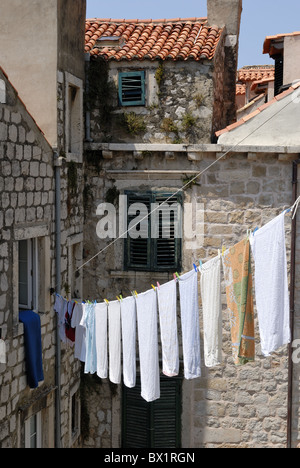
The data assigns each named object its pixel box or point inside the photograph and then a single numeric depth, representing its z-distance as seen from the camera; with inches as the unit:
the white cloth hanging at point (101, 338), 405.7
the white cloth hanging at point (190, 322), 368.2
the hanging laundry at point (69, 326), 416.0
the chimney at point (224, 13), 542.6
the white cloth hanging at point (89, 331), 409.7
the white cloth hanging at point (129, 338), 394.6
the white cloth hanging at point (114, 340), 400.8
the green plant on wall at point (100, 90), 481.7
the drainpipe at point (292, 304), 461.1
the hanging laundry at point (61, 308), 417.1
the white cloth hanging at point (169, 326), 379.6
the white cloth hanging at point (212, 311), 368.2
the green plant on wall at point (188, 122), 478.0
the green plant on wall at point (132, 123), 482.9
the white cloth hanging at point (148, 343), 386.0
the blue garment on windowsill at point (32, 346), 377.1
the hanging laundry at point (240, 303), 357.4
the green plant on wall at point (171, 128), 479.5
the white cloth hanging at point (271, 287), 343.3
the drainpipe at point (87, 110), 481.1
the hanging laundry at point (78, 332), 411.8
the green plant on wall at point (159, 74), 477.1
